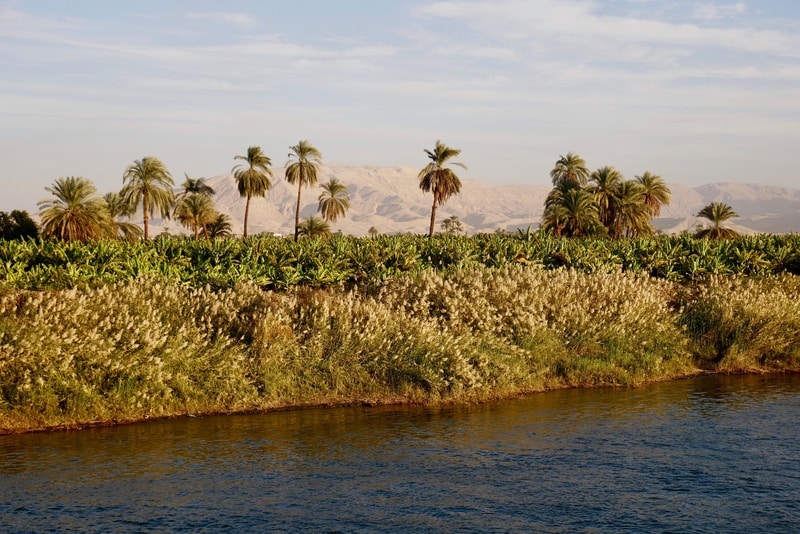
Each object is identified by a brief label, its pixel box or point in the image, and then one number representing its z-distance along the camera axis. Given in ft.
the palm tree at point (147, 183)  233.14
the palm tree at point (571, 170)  289.80
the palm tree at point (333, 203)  347.97
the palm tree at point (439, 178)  270.26
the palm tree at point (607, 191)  230.36
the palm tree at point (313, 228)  310.86
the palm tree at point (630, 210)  228.43
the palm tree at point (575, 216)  202.39
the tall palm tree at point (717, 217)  230.89
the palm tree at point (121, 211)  214.28
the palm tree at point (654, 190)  255.50
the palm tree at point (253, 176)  299.58
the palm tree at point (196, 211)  273.95
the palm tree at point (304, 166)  319.47
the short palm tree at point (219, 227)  312.71
